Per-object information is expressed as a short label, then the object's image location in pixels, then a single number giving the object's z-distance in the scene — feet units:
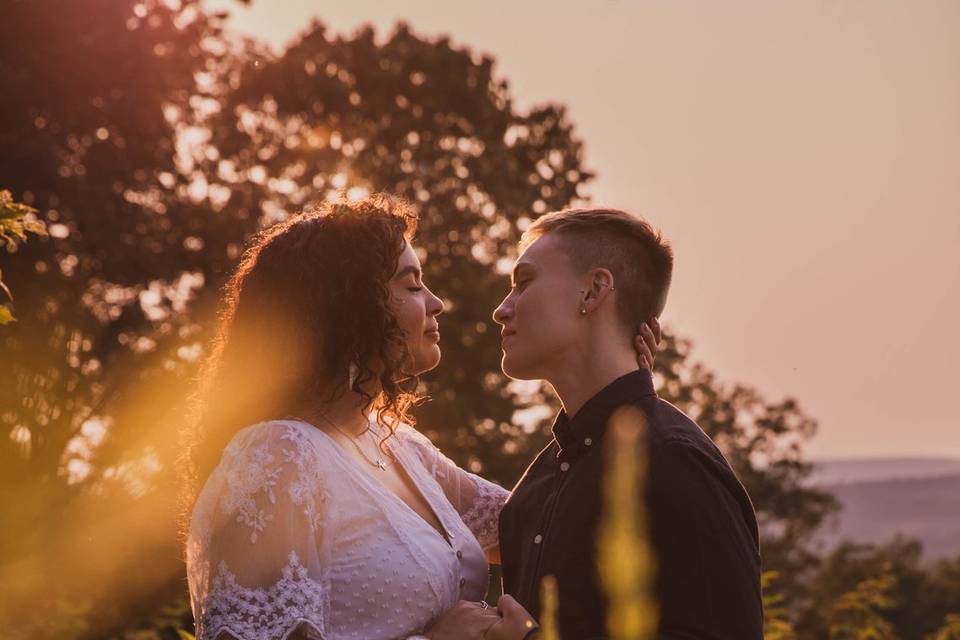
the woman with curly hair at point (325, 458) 12.62
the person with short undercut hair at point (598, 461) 12.31
